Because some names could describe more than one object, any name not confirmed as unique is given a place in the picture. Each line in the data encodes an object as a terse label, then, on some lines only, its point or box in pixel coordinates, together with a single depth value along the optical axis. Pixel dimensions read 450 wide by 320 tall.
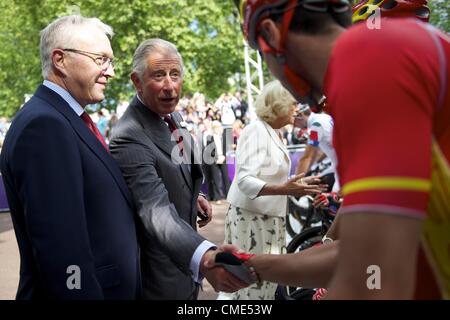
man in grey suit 2.40
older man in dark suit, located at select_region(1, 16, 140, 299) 1.89
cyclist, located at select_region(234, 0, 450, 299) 0.88
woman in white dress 4.25
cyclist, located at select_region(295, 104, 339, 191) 4.77
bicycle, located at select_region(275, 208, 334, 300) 5.07
